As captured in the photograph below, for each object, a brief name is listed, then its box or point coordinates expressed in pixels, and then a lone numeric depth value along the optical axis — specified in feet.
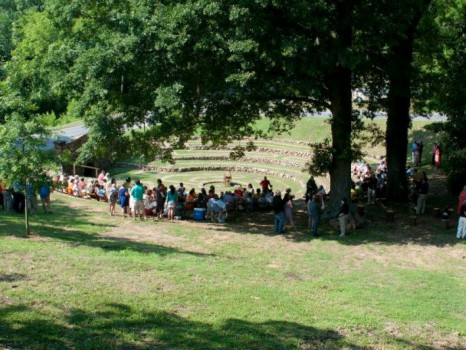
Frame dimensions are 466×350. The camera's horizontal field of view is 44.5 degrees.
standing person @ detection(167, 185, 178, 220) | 67.97
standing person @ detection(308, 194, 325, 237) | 61.21
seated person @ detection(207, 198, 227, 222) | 69.26
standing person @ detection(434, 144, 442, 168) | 94.34
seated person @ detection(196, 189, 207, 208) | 70.95
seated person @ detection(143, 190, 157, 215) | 70.28
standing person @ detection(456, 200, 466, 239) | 59.00
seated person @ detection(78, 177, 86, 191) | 83.46
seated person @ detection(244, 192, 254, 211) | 77.51
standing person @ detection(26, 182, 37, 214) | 62.86
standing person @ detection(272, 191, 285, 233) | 61.93
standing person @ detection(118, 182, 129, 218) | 67.05
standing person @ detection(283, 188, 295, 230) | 63.46
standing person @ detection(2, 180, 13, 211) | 61.62
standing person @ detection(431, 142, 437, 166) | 97.24
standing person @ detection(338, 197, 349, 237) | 61.21
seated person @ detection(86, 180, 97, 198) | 82.45
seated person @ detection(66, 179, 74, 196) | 84.48
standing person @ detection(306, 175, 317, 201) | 76.07
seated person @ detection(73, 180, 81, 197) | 83.72
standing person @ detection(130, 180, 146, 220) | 65.16
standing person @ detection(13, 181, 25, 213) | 61.81
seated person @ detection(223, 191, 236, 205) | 73.35
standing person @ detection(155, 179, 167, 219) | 69.26
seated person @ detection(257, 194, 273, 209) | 78.09
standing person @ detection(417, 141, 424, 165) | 99.04
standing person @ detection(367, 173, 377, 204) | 77.46
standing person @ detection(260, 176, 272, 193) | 84.04
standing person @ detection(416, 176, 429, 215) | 68.18
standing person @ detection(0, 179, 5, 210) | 63.36
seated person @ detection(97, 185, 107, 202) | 81.05
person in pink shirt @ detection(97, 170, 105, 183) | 84.64
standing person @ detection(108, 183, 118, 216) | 67.33
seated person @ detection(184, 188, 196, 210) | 73.33
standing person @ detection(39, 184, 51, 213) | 63.46
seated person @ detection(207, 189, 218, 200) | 70.18
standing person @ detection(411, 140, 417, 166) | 99.70
